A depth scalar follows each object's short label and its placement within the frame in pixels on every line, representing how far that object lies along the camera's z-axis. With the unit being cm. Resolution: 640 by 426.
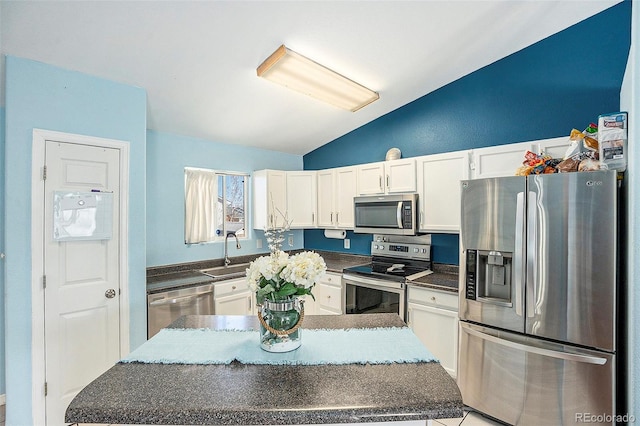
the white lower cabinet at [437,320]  255
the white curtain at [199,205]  344
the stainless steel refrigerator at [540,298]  174
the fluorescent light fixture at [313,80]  229
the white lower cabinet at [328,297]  339
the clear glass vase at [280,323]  126
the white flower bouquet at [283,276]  124
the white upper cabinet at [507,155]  233
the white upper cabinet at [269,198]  382
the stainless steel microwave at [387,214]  303
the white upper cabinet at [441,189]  280
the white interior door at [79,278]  210
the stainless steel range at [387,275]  291
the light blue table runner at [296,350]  125
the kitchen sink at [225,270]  343
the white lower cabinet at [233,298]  301
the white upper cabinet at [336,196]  368
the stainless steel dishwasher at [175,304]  258
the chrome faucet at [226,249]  368
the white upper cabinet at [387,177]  312
